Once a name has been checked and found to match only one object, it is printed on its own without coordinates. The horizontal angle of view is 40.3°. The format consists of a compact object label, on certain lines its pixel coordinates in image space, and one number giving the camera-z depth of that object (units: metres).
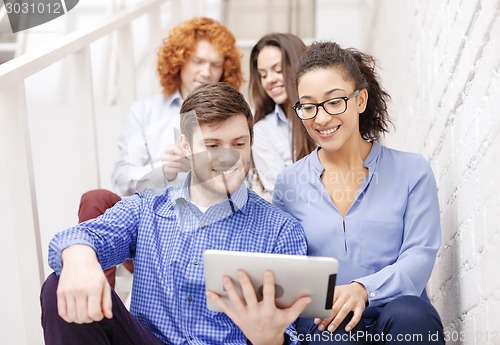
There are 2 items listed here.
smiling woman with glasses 1.40
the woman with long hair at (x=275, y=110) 2.13
